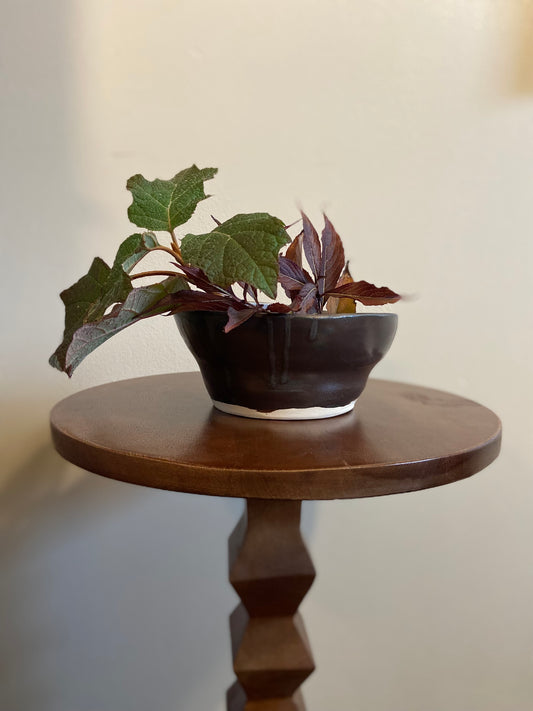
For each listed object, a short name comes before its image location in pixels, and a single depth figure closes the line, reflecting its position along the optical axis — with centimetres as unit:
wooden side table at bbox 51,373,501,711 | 43
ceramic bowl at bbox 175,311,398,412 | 53
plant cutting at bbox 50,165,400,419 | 50
